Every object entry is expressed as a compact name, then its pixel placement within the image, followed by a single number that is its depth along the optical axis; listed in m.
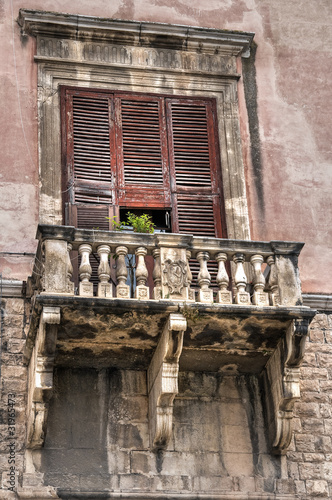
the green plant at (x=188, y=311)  11.58
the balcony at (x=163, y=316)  11.55
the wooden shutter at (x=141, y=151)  13.66
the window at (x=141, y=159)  13.53
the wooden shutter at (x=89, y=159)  13.34
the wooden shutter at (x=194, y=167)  13.64
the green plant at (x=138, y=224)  12.58
